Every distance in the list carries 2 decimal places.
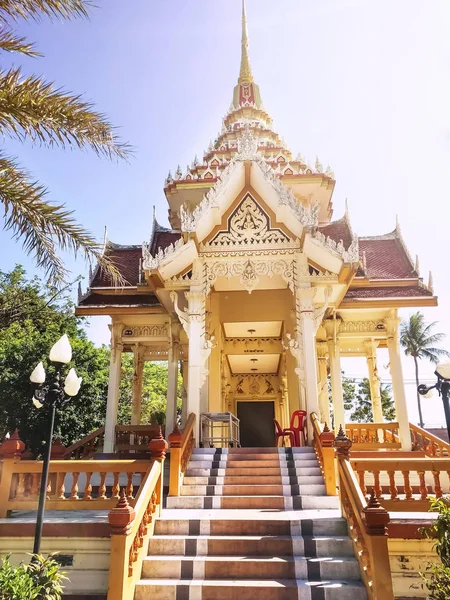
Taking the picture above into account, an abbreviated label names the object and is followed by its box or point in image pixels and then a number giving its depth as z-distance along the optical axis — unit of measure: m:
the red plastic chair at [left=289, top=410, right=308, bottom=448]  8.34
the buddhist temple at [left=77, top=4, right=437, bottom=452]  8.74
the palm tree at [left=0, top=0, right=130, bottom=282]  5.20
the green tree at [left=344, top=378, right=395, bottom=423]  36.88
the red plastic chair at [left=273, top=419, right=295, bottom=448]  8.81
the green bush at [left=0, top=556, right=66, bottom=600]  3.56
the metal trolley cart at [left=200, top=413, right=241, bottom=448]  8.42
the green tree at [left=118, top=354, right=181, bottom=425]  28.69
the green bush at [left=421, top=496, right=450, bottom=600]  3.67
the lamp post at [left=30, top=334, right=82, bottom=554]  5.00
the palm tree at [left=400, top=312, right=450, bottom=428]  35.22
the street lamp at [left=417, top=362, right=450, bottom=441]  5.84
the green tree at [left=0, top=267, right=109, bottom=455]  16.27
